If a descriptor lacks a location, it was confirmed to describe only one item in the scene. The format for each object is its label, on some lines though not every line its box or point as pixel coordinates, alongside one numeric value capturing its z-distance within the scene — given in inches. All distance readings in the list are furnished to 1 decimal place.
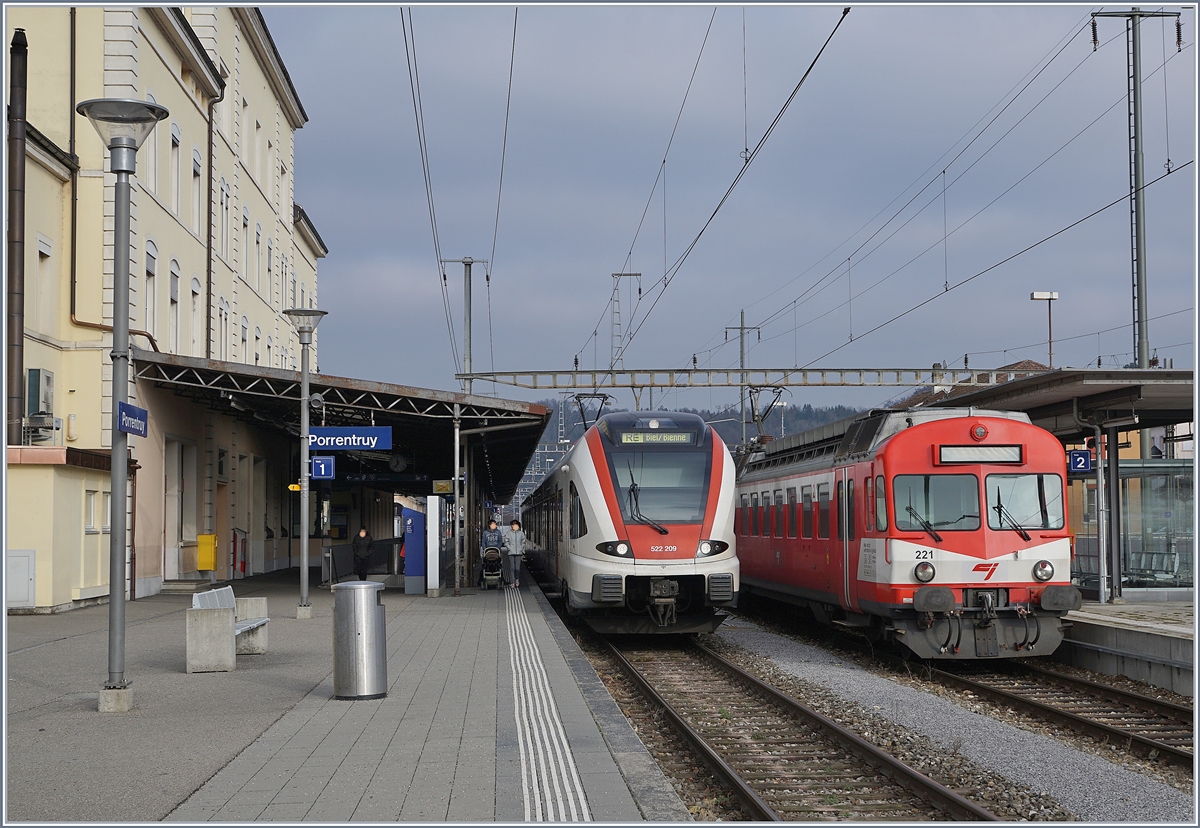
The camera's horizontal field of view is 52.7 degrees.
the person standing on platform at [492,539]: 1111.6
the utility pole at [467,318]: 1411.2
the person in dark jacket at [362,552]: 1020.5
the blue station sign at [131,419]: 382.3
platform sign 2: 779.4
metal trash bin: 412.5
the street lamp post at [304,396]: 749.9
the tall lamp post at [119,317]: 383.6
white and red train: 631.2
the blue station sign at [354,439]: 780.6
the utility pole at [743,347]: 1851.4
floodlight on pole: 1790.1
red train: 542.3
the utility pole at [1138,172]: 950.4
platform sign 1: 814.5
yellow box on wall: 1130.0
